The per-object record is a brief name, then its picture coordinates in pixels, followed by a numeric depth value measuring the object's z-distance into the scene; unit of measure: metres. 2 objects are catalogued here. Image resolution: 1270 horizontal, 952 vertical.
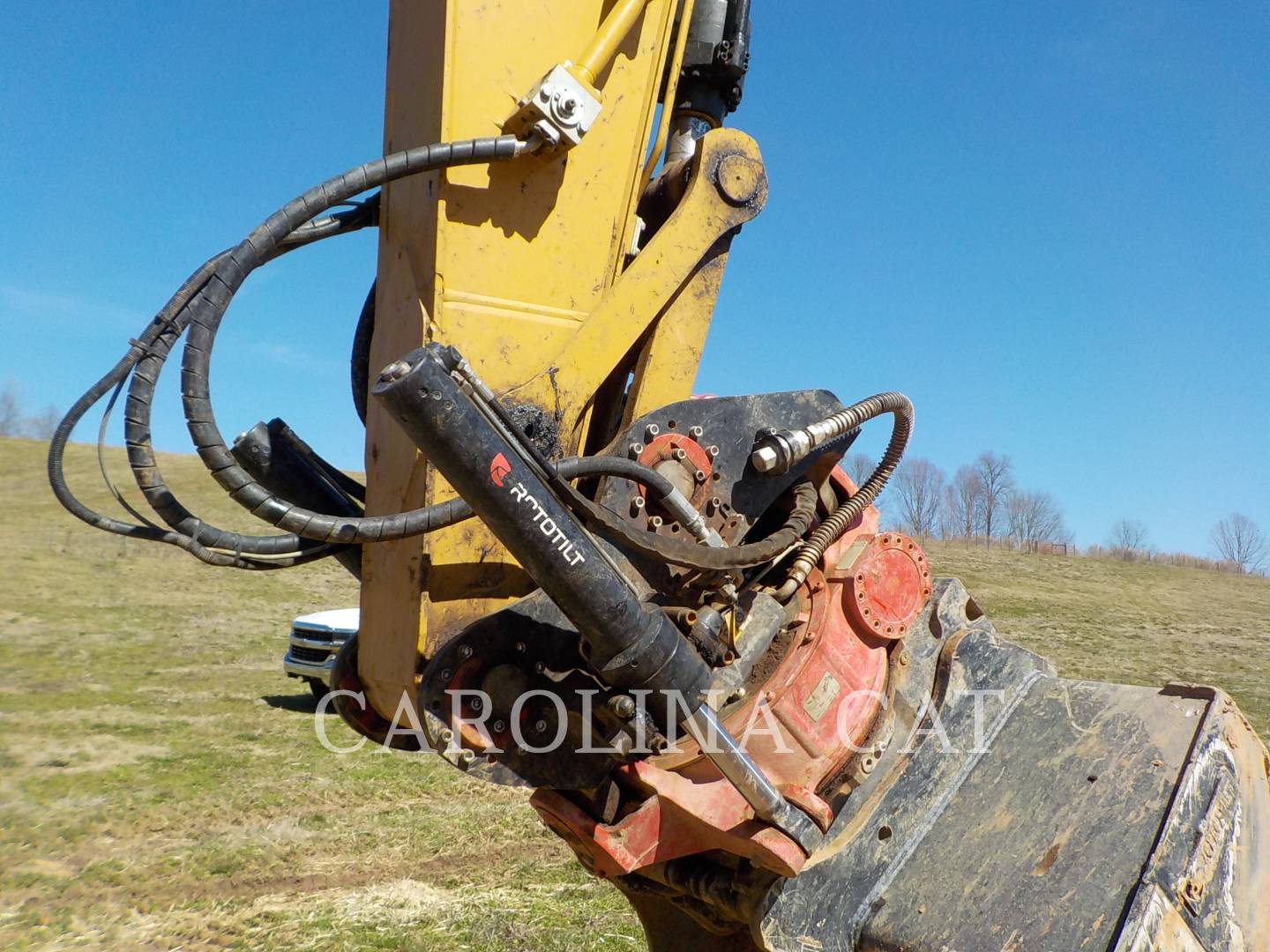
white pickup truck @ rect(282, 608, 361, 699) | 11.61
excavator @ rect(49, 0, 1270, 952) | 2.31
